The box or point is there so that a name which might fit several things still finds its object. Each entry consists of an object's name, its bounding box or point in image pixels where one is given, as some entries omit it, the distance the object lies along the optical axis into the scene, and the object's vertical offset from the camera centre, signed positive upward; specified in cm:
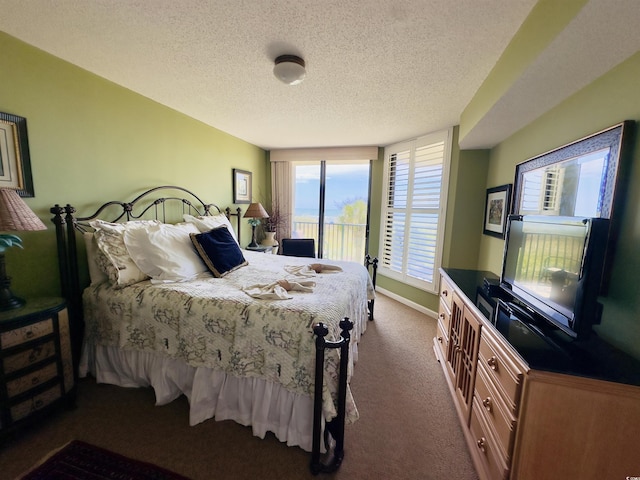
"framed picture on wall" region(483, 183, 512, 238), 249 +8
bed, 149 -74
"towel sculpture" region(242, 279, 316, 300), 174 -57
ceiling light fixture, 175 +96
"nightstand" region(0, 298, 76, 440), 142 -94
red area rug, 132 -138
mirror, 122 +24
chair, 396 -56
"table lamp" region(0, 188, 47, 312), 140 -13
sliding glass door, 466 +10
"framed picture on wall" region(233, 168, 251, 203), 399 +36
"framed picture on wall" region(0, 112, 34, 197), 167 +30
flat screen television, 109 -24
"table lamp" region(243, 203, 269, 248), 394 -4
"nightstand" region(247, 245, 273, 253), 406 -62
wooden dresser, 95 -78
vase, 454 -51
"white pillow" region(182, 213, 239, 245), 275 -15
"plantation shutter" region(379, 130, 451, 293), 342 +9
